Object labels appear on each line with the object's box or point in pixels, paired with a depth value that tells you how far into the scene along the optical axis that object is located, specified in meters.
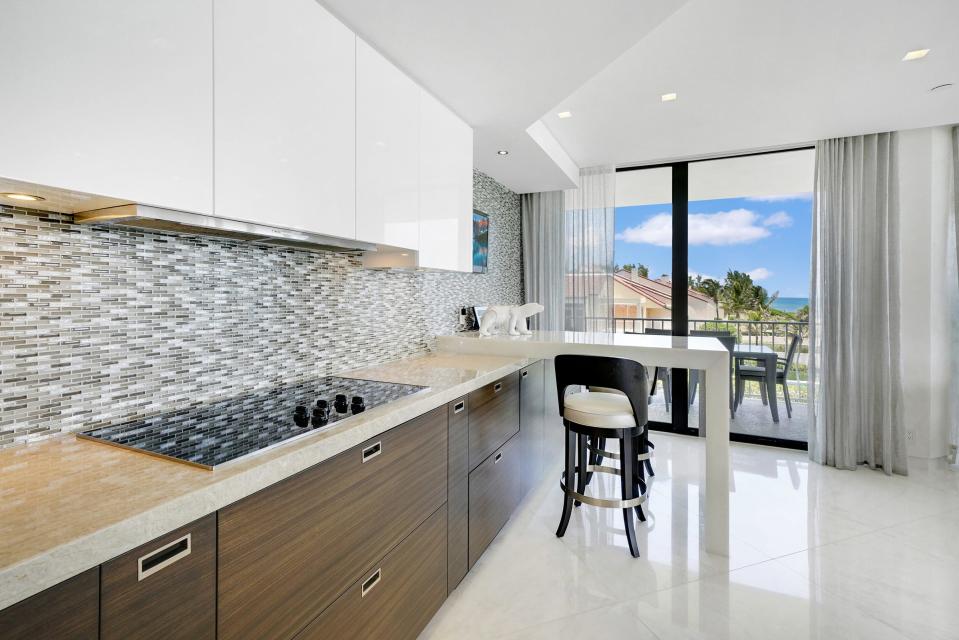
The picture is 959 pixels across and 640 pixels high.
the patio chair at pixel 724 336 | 3.90
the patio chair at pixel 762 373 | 3.73
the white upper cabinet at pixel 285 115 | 1.13
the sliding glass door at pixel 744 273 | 3.73
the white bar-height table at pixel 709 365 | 2.16
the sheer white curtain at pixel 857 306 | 3.19
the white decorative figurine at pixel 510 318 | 2.93
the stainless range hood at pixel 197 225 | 0.99
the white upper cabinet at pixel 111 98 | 0.77
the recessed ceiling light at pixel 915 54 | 2.17
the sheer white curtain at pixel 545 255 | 4.36
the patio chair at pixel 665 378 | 4.10
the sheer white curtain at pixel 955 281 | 3.18
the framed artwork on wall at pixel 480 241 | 3.53
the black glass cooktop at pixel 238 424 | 1.00
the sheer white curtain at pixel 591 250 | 4.14
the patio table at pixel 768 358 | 3.83
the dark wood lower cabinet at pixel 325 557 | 0.69
